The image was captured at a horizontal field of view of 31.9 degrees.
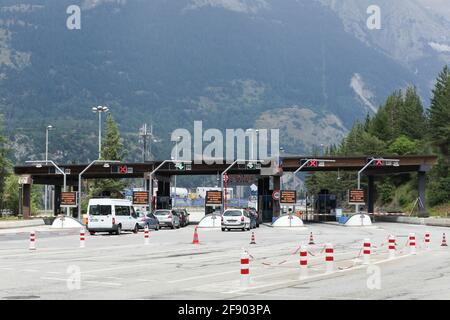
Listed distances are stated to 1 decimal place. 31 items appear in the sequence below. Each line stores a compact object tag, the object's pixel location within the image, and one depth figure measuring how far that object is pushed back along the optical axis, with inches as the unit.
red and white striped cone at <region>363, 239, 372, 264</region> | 868.0
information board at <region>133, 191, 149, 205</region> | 2800.2
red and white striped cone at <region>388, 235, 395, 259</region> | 1021.2
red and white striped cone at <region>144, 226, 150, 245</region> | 1396.3
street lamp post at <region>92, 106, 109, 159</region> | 3329.2
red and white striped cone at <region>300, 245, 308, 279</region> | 747.4
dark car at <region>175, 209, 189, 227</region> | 2654.0
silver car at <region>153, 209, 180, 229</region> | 2434.8
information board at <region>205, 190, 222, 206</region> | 2689.5
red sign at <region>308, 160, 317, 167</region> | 3011.6
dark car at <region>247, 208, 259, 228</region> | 2380.8
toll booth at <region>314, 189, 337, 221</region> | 3533.5
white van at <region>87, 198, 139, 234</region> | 1828.2
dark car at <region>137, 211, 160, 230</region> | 2089.1
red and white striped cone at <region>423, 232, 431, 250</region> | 1245.4
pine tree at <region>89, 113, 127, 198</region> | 4734.3
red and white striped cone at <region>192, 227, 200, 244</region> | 1456.2
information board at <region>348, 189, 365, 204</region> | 2881.4
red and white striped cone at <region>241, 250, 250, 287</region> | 657.9
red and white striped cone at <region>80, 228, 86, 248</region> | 1272.9
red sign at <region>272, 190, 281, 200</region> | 2920.8
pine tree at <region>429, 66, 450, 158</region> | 4072.3
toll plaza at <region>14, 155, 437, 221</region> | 2984.7
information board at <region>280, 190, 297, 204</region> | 2736.2
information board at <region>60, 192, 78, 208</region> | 2573.8
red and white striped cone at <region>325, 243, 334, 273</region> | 793.6
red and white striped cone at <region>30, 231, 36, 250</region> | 1238.8
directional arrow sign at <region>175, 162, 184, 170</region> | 2942.9
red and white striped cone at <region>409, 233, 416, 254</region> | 1138.7
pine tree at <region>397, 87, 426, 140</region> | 5167.3
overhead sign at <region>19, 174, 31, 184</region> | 3090.6
